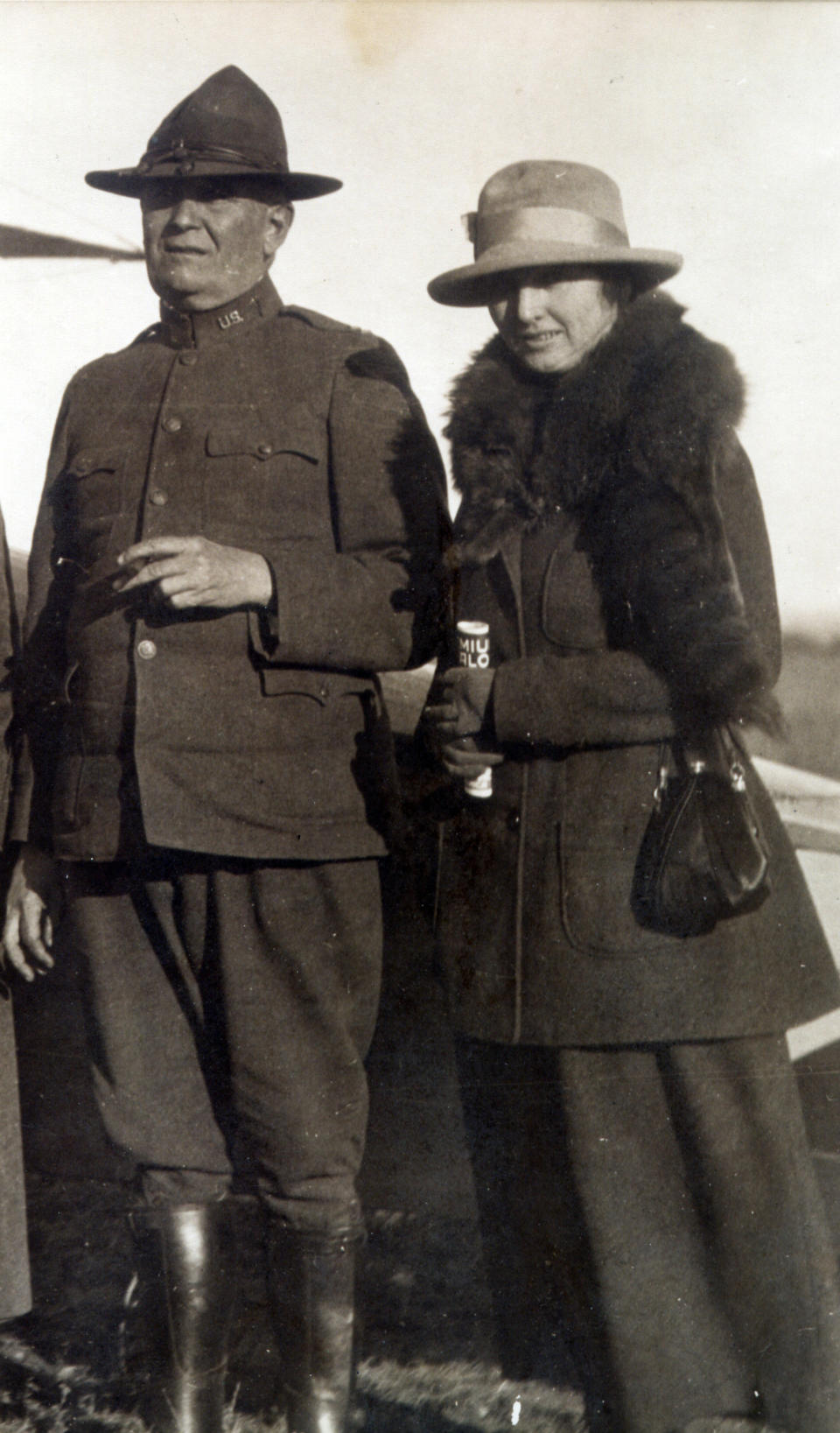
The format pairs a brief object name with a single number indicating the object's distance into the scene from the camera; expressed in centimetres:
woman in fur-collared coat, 185
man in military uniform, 198
